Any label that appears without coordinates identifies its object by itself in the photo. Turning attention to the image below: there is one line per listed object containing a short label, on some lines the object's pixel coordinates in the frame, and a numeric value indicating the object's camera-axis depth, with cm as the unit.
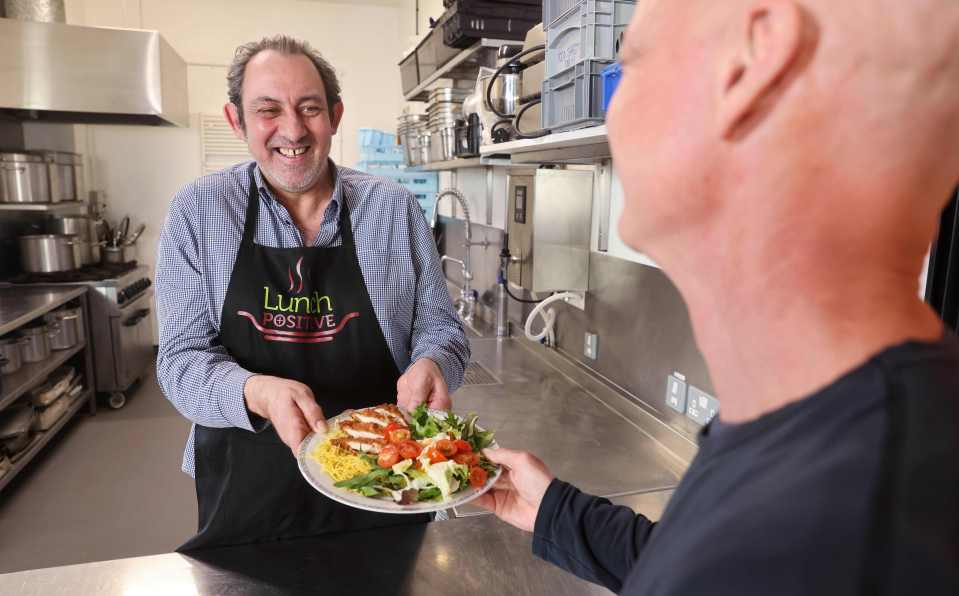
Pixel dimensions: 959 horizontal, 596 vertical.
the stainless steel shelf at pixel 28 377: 321
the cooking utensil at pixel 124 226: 525
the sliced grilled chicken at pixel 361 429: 129
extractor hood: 375
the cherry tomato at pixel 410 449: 123
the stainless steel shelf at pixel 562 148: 163
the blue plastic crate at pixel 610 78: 152
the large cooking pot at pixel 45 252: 416
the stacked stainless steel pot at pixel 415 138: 387
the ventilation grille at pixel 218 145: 555
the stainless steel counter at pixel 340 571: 115
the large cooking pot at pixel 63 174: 421
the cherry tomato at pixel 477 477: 112
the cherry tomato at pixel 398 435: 129
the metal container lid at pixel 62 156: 427
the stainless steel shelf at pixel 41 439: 317
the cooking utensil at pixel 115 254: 498
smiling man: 149
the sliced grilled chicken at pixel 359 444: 126
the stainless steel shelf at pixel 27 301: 318
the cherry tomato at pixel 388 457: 122
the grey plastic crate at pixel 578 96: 166
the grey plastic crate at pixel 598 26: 170
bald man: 35
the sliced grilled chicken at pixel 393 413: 139
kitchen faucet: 367
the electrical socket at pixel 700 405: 181
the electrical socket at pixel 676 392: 195
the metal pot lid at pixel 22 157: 389
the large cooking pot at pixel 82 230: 450
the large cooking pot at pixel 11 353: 331
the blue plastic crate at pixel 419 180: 530
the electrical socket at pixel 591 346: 250
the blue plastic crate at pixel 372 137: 548
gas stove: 416
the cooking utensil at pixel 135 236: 511
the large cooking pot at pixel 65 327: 381
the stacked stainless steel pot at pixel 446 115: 330
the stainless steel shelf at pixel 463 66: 275
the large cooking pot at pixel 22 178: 392
